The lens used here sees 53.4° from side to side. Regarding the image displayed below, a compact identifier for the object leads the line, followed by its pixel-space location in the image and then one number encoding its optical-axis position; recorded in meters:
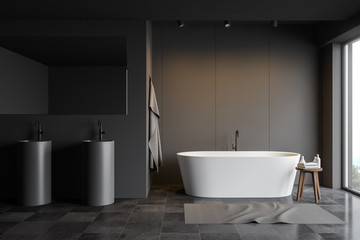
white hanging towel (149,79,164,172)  5.23
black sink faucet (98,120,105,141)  4.73
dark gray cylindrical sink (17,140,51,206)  4.38
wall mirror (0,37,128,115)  5.25
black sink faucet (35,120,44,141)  4.68
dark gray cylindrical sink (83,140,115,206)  4.39
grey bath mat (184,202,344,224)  3.68
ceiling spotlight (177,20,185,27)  5.47
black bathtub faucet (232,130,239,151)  5.73
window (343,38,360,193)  5.33
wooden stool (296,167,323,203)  4.61
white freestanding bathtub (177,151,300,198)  4.83
